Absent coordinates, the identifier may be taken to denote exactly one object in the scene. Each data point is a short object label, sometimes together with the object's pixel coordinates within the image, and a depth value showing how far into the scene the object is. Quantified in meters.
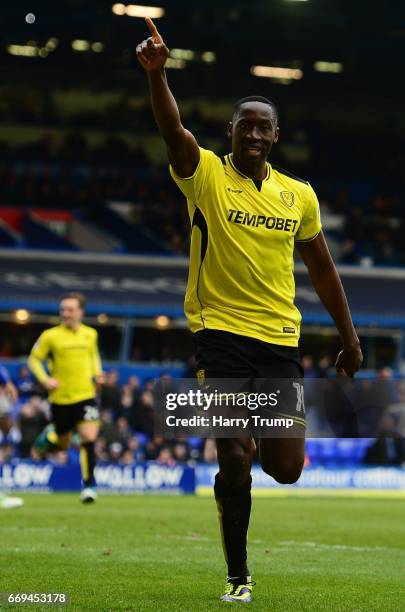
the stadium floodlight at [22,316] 27.66
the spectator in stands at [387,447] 23.33
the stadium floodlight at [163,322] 28.72
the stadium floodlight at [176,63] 40.78
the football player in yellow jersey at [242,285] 6.19
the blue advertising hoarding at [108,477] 19.92
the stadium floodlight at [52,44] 38.56
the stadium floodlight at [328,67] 41.59
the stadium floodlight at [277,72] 42.06
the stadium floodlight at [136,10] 33.27
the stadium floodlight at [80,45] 38.59
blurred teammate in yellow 15.26
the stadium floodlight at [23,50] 39.25
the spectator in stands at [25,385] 22.62
